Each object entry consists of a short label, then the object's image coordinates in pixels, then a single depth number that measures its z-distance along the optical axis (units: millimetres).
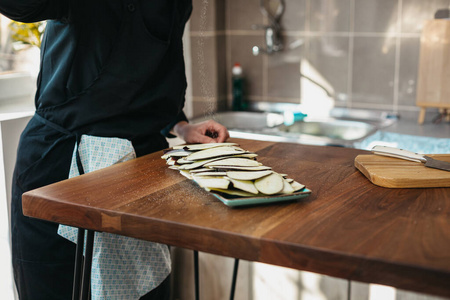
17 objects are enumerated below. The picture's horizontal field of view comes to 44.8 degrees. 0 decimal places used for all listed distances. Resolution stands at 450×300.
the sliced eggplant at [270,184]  907
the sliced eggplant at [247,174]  945
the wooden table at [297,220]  717
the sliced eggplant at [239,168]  1003
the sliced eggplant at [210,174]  983
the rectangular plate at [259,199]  889
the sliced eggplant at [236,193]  908
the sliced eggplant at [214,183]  917
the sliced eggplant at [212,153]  1079
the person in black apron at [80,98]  1277
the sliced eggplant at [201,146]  1171
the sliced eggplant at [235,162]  1021
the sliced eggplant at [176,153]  1156
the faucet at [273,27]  2705
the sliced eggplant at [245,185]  907
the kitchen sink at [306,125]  2312
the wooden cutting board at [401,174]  1015
